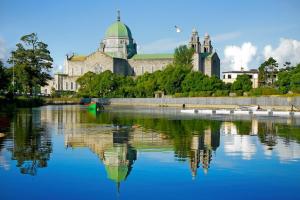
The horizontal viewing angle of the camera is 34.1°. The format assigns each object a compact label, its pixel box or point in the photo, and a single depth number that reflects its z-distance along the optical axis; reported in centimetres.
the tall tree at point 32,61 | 9425
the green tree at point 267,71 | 12938
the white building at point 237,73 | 16436
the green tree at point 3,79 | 7300
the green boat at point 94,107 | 8706
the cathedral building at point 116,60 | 18138
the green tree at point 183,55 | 14438
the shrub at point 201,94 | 10469
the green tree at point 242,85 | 10800
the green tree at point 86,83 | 14661
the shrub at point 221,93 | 10150
